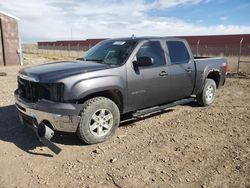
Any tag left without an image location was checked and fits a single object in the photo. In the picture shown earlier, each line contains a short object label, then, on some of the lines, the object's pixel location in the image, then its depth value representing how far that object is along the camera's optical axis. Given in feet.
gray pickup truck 9.57
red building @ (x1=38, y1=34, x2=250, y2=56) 60.41
